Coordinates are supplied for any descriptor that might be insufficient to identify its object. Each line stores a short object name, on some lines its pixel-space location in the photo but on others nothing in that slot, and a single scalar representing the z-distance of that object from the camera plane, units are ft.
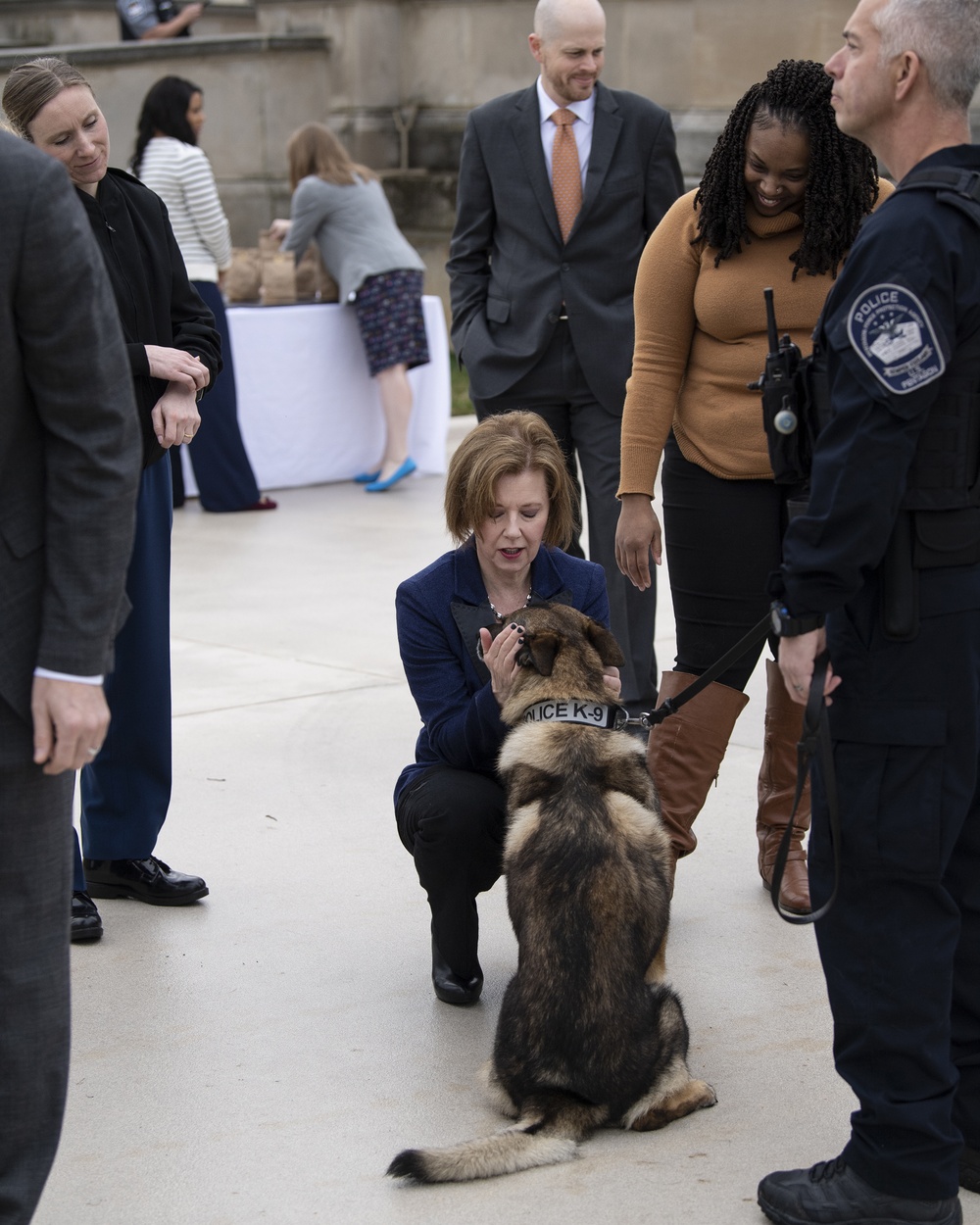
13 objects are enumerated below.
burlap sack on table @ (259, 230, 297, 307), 31.55
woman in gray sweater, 31.19
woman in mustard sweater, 11.34
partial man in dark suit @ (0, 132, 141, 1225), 6.94
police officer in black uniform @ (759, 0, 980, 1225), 7.43
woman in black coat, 11.63
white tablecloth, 30.99
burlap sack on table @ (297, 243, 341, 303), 32.27
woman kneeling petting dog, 10.87
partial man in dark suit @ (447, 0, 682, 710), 16.94
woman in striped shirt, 26.99
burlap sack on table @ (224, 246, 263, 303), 32.24
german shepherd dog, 8.89
